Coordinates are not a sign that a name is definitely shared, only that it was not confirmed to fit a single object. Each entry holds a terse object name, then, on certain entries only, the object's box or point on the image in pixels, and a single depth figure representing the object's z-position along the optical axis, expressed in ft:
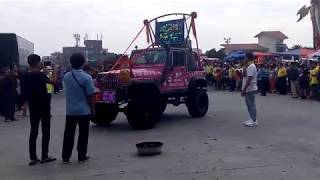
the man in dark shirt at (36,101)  20.03
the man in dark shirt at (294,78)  54.04
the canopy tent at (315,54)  67.20
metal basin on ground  21.09
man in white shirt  29.74
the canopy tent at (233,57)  88.93
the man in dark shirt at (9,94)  36.90
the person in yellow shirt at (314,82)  49.35
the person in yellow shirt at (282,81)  59.96
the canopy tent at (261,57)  75.80
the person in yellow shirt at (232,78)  73.03
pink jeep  29.43
